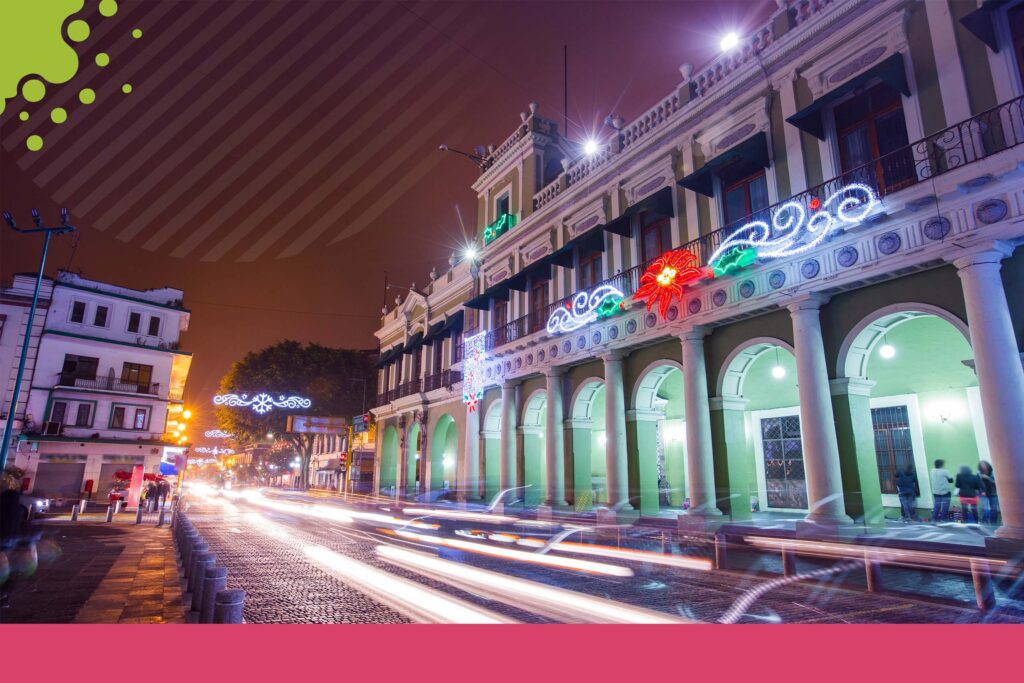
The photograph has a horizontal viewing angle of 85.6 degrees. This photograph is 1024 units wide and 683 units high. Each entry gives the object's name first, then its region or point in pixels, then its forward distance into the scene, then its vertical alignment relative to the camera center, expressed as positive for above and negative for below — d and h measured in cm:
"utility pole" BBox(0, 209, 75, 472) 1588 +669
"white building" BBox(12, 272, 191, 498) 3016 +436
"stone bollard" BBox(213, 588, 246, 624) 453 -112
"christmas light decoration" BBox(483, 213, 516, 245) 2417 +1054
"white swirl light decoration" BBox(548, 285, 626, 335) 1711 +508
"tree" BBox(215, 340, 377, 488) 4472 +678
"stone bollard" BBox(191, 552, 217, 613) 585 -118
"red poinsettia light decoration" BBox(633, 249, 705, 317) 1434 +499
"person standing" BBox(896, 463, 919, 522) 1330 -49
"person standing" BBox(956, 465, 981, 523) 1177 -30
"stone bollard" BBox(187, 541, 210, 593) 688 -118
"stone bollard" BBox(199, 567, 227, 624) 529 -115
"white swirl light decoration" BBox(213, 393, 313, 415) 2677 +320
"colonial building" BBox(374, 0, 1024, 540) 949 +418
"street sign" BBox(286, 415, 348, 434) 3641 +271
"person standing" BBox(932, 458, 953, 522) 1256 -43
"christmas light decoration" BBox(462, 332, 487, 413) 2369 +420
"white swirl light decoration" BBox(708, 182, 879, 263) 1075 +509
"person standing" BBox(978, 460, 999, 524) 1163 -62
